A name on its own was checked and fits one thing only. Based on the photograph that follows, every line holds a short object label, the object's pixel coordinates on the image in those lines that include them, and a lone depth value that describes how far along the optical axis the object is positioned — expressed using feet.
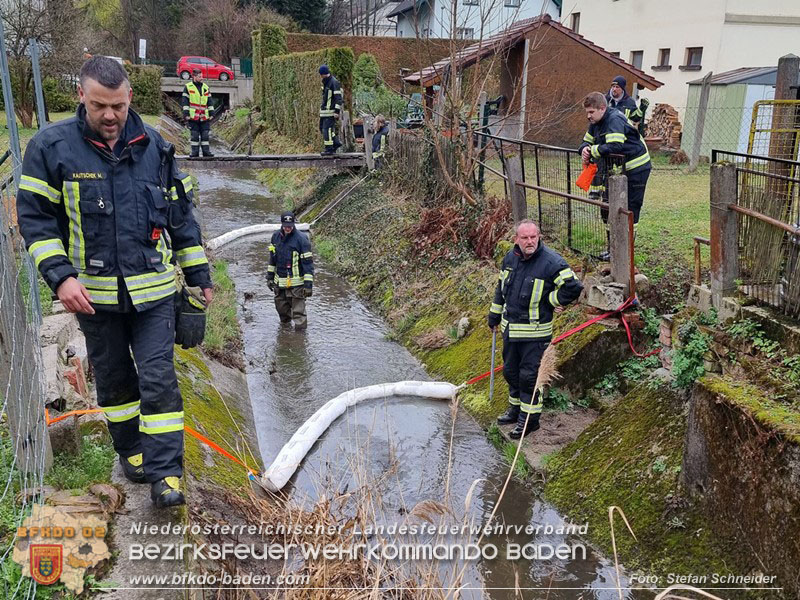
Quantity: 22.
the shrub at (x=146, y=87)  104.99
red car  122.93
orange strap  14.00
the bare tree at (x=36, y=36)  62.49
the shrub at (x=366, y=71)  86.38
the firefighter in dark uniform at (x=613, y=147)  22.94
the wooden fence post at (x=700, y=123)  50.11
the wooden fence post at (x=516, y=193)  27.50
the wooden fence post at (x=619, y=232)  20.65
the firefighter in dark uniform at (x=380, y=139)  48.33
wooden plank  50.65
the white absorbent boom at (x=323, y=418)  17.00
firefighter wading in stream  29.58
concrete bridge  122.42
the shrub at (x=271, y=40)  95.21
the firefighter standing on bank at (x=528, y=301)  18.40
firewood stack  62.90
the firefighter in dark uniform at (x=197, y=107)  46.42
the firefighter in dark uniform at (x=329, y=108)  49.42
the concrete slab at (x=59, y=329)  16.30
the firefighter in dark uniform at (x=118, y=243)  10.06
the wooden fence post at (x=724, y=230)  16.85
